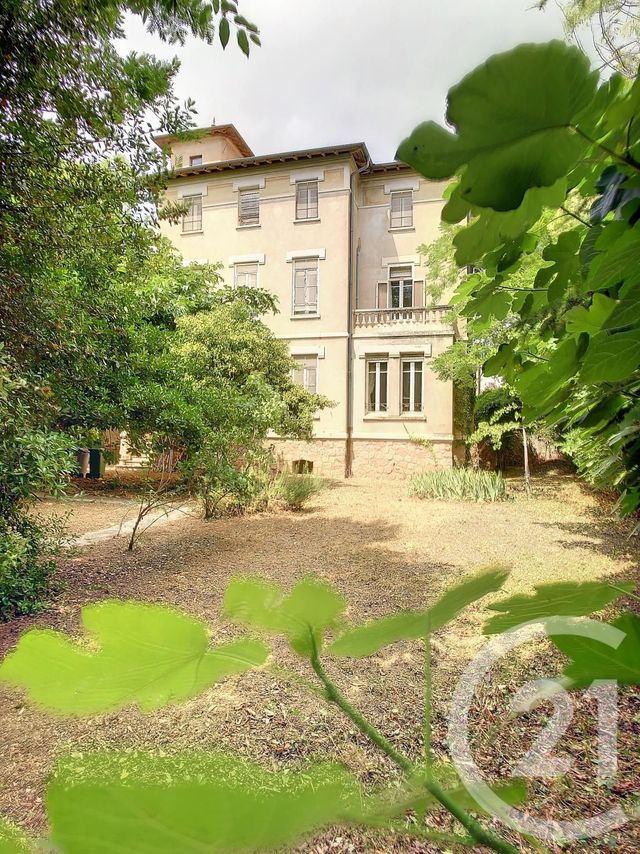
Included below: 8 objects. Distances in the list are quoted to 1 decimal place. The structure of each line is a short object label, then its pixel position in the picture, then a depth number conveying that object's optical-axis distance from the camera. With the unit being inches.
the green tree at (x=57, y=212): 113.2
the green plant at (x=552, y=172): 7.6
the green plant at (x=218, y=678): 7.0
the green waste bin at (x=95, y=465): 547.1
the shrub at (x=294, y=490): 403.8
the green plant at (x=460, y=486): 446.6
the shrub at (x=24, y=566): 145.9
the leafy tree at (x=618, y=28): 78.9
